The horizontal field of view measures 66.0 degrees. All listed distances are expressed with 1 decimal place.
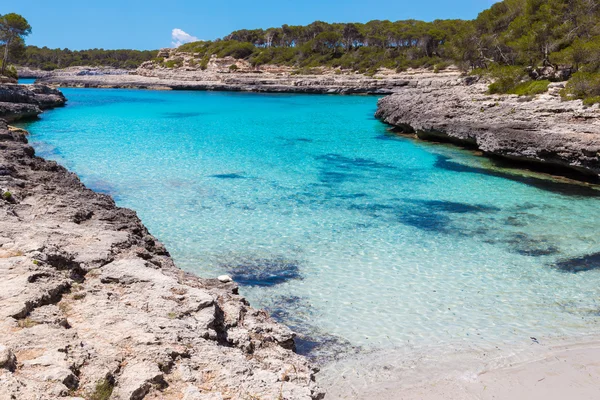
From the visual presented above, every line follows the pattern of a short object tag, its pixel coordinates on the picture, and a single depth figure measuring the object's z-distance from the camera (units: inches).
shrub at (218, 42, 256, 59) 3718.0
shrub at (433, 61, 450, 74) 2713.1
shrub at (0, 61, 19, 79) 1823.5
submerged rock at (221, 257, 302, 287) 343.3
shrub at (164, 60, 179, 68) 3935.5
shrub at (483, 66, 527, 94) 973.2
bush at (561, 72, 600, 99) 713.6
